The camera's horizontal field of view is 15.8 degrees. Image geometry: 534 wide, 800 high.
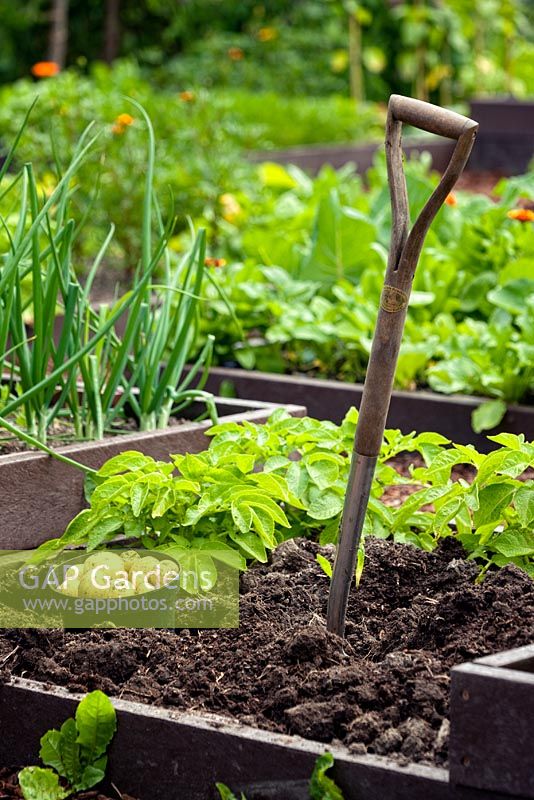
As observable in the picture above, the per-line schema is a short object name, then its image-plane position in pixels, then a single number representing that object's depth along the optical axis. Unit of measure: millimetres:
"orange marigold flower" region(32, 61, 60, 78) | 11092
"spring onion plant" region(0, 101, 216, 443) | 4463
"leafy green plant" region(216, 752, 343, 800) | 2984
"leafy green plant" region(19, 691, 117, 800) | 3271
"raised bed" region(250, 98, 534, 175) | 15961
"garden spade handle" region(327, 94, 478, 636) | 3032
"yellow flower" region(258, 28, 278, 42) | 20881
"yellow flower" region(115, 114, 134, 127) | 8218
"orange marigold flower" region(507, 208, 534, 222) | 7028
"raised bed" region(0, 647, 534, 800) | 2882
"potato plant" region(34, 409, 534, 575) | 3866
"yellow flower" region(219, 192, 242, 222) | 9105
